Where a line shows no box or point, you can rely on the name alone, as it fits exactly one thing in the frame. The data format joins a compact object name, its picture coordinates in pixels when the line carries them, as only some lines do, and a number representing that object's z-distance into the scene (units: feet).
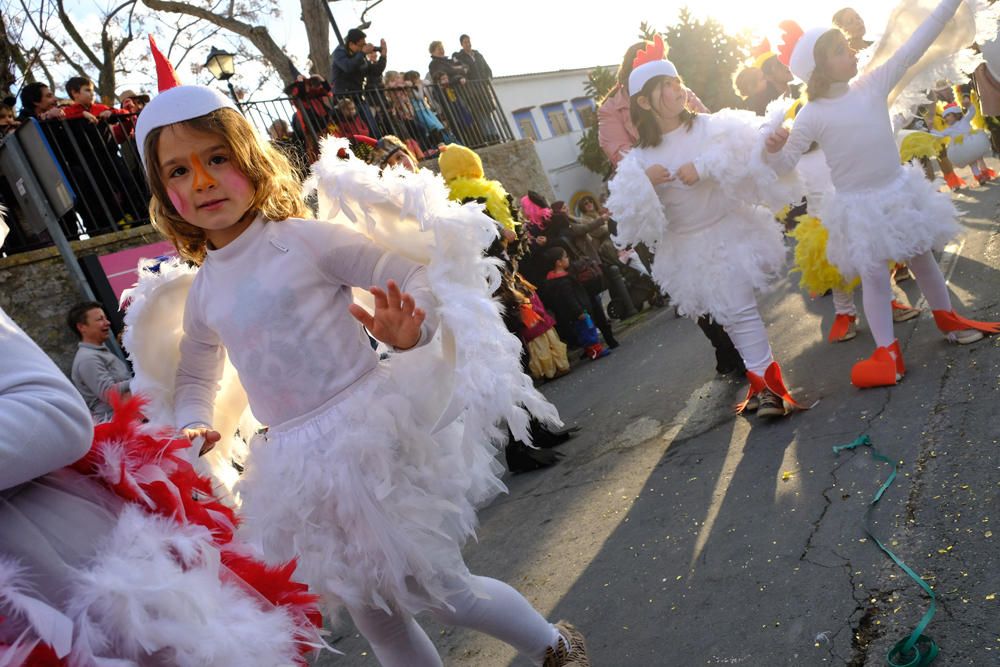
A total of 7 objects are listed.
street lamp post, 44.34
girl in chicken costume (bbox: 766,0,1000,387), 14.65
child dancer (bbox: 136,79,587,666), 7.50
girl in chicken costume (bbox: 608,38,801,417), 15.34
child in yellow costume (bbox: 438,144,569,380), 18.67
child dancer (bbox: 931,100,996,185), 34.30
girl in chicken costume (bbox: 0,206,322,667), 4.61
